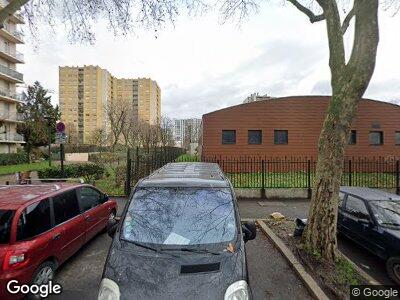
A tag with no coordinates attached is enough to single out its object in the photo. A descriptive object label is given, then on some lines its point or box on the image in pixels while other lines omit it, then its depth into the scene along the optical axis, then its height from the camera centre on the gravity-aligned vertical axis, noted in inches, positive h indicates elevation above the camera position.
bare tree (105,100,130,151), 1699.1 +261.1
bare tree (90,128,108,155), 1890.0 +74.2
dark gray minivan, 116.9 -45.5
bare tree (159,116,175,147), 2341.7 +229.1
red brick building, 877.2 +60.5
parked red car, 159.8 -51.5
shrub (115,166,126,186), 536.4 -50.2
